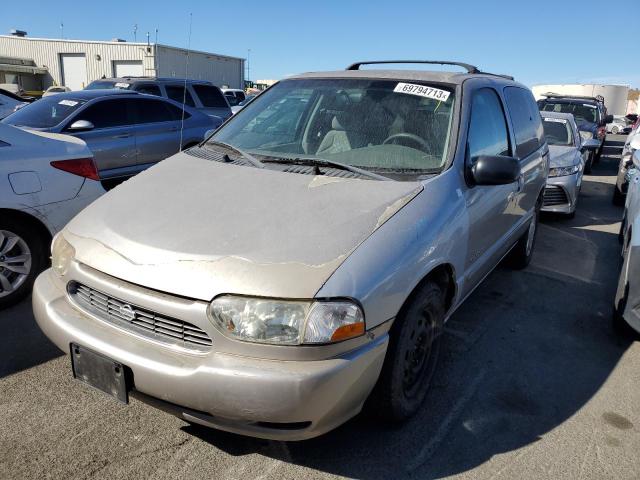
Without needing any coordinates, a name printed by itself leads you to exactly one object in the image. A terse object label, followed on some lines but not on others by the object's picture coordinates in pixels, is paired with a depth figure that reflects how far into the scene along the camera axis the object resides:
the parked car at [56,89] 16.77
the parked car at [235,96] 21.20
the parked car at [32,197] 3.68
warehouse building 28.09
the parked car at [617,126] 28.73
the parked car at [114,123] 6.52
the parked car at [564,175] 7.16
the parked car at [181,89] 10.28
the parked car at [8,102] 11.03
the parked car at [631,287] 3.33
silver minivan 1.93
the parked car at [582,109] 12.58
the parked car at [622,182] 8.34
